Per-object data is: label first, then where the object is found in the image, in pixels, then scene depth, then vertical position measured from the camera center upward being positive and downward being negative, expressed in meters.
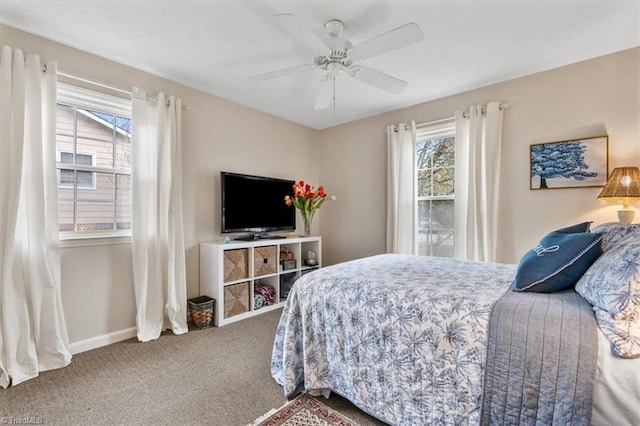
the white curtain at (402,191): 3.58 +0.27
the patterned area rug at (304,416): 1.59 -1.11
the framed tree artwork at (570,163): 2.48 +0.43
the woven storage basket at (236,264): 3.08 -0.53
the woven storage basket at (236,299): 3.09 -0.90
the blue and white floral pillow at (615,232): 1.44 -0.10
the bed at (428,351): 1.04 -0.61
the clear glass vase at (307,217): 4.01 -0.04
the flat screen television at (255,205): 3.33 +0.10
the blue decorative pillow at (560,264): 1.38 -0.25
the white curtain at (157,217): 2.68 -0.02
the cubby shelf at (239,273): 3.03 -0.65
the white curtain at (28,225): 2.03 -0.07
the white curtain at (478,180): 2.95 +0.33
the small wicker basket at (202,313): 2.93 -0.97
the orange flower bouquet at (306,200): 3.87 +0.18
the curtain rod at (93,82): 2.35 +1.11
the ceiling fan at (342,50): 1.74 +1.06
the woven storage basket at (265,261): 3.37 -0.54
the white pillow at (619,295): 1.01 -0.31
